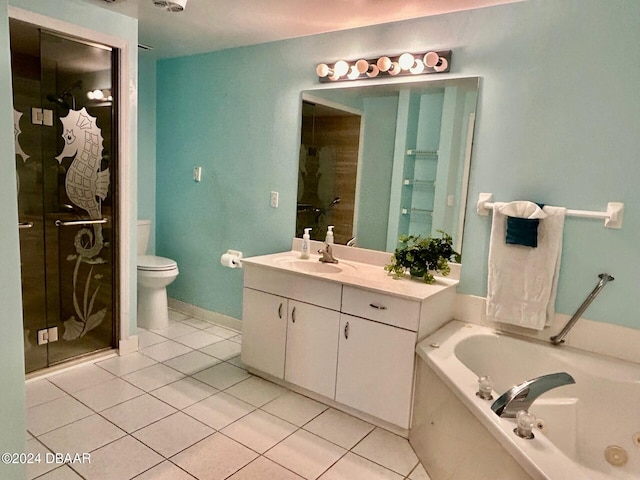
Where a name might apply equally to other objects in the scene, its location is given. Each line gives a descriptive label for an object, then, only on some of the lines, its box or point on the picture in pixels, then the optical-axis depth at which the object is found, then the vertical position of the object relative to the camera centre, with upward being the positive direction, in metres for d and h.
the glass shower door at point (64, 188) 2.46 -0.12
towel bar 2.01 -0.07
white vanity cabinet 2.18 -0.82
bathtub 1.58 -0.92
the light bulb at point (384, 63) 2.58 +0.74
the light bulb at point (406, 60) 2.49 +0.75
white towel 2.16 -0.41
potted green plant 2.41 -0.39
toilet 3.37 -0.94
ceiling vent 2.24 +0.90
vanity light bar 2.43 +0.73
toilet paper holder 3.37 -0.65
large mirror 2.46 +0.17
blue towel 2.15 -0.18
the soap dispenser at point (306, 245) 2.96 -0.43
